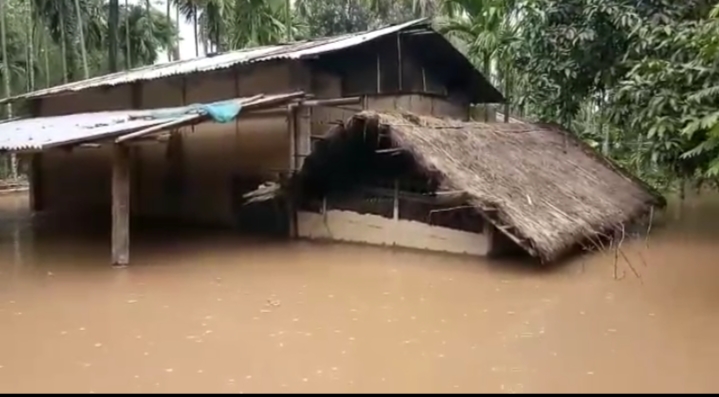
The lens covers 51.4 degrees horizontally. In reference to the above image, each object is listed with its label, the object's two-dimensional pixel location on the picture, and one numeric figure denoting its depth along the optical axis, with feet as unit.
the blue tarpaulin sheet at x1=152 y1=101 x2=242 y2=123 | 30.78
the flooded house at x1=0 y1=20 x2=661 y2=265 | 29.78
